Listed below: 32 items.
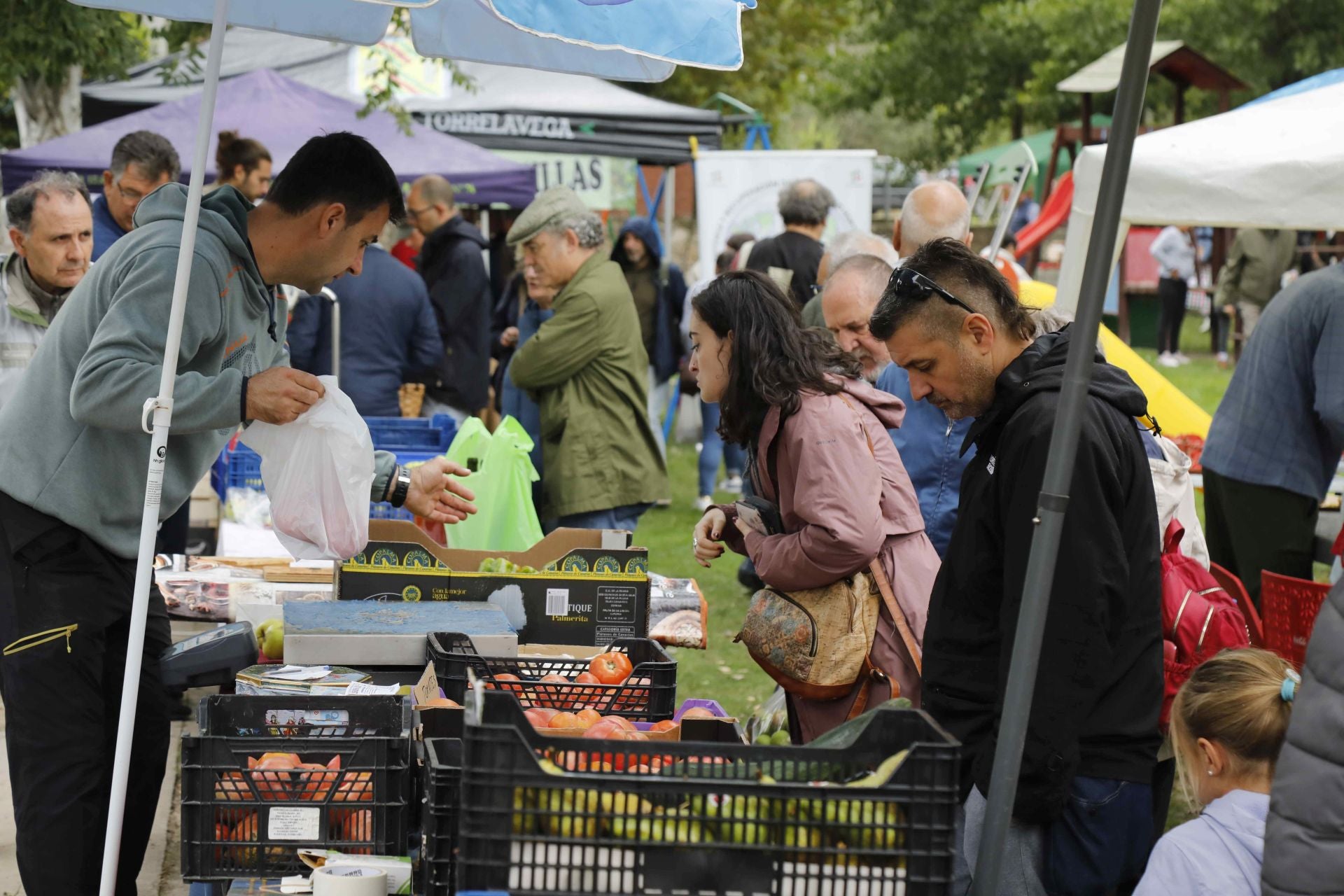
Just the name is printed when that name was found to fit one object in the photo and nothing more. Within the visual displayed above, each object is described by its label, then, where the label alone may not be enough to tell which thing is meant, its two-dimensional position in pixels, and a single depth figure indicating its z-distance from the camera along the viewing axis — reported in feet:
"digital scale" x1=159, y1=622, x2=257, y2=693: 21.81
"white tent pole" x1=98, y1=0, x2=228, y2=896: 17.16
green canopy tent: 184.03
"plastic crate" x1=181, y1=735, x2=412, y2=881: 16.28
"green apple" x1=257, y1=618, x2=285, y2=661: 23.41
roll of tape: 15.17
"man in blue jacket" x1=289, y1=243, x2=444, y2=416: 47.26
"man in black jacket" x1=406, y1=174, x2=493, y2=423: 55.16
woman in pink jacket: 22.30
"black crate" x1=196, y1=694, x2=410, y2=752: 18.22
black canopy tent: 79.05
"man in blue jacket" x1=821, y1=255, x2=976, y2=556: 28.43
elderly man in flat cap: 38.58
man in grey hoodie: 18.17
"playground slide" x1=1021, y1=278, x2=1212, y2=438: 45.88
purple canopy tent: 58.59
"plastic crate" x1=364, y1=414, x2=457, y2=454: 41.83
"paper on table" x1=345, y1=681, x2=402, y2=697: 20.12
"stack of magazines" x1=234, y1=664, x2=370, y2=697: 20.15
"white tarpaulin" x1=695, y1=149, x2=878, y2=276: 76.84
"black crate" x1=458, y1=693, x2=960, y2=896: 12.56
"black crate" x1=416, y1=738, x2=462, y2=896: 15.05
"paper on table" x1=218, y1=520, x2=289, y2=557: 34.32
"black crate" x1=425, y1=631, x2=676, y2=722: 19.89
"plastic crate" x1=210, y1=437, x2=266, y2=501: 38.70
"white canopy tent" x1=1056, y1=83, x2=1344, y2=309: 33.60
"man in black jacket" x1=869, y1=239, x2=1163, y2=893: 15.52
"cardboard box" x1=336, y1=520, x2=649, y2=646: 25.07
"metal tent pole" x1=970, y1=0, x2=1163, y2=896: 12.85
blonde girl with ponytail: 15.02
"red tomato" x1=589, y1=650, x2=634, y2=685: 20.77
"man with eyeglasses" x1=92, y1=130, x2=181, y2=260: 40.47
